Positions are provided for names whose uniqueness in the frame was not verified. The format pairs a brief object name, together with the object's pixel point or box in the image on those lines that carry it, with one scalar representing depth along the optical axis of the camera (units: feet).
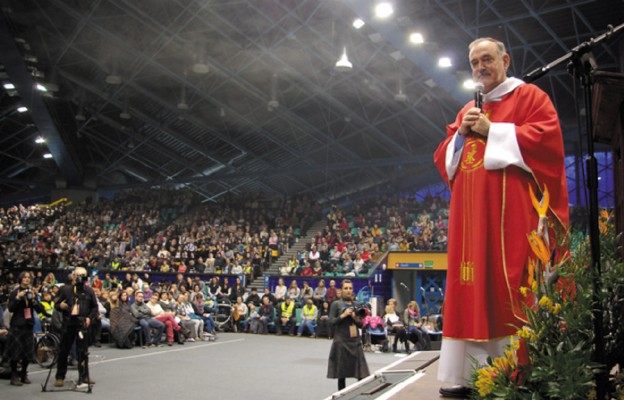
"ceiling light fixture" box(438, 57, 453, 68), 51.34
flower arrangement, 6.85
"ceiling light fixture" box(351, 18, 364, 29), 49.01
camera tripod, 25.13
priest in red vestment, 8.87
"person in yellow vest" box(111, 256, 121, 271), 73.33
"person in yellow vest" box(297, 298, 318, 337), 53.47
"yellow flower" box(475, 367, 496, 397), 7.18
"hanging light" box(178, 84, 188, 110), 67.56
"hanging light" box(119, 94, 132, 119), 73.56
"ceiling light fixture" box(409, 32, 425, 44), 47.88
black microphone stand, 6.91
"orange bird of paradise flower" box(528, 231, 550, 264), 8.05
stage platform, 10.50
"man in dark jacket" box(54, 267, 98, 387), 25.82
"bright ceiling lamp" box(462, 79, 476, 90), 54.19
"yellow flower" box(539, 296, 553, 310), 7.47
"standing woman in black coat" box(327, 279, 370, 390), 22.17
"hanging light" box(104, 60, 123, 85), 62.92
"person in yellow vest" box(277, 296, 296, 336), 54.90
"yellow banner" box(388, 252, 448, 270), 62.49
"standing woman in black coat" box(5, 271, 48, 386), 25.98
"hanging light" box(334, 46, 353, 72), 49.32
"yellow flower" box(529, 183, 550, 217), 8.88
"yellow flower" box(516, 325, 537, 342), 7.39
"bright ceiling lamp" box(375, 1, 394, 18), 44.01
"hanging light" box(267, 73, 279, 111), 62.79
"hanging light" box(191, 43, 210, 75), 56.75
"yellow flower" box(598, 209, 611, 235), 9.50
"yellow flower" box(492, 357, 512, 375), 7.36
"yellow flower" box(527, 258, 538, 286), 8.00
